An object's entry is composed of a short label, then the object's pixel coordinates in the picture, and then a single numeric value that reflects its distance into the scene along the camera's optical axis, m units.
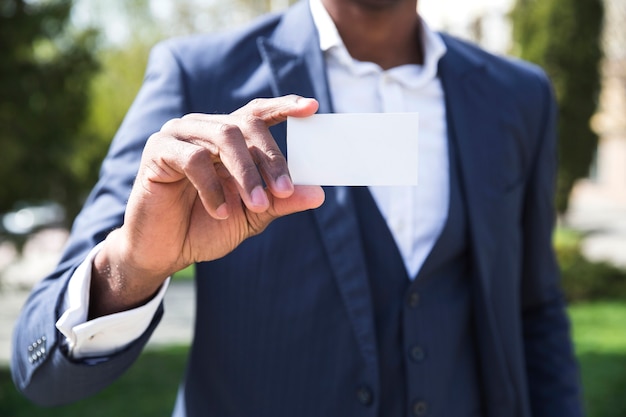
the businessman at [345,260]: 1.52
